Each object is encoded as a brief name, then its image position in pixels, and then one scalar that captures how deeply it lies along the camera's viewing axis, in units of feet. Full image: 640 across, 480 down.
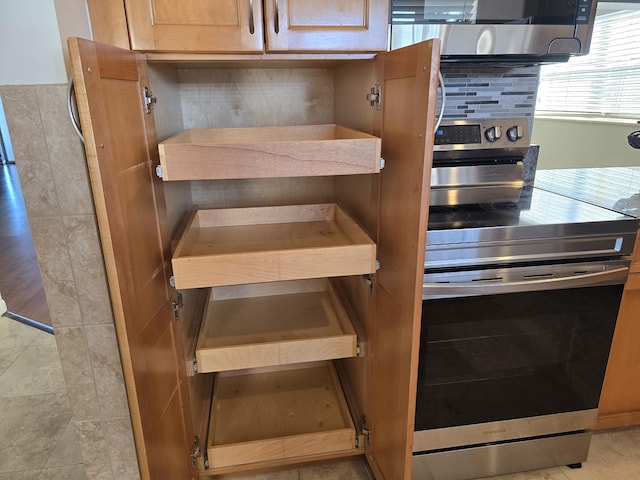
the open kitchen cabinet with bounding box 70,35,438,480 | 3.01
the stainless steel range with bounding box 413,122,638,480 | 4.08
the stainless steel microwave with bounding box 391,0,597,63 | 4.12
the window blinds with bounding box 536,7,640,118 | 10.13
